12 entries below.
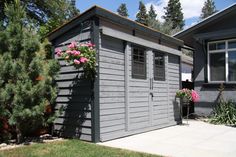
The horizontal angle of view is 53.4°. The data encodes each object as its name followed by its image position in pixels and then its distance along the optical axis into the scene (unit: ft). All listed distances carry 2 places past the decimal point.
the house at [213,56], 27.46
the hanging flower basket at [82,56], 15.96
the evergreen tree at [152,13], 152.34
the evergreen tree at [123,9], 160.25
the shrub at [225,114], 25.16
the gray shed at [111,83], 16.79
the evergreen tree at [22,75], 15.45
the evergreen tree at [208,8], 161.29
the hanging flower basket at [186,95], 24.35
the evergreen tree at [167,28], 115.67
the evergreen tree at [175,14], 142.72
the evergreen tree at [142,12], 140.38
